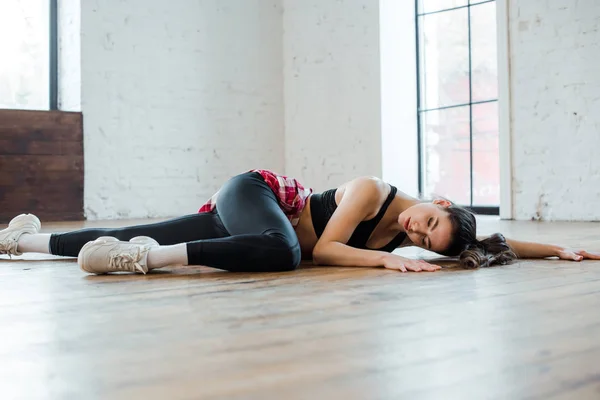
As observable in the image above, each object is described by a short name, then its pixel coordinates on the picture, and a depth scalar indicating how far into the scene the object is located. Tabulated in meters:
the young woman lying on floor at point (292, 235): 2.21
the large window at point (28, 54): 6.33
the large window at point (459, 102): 6.28
